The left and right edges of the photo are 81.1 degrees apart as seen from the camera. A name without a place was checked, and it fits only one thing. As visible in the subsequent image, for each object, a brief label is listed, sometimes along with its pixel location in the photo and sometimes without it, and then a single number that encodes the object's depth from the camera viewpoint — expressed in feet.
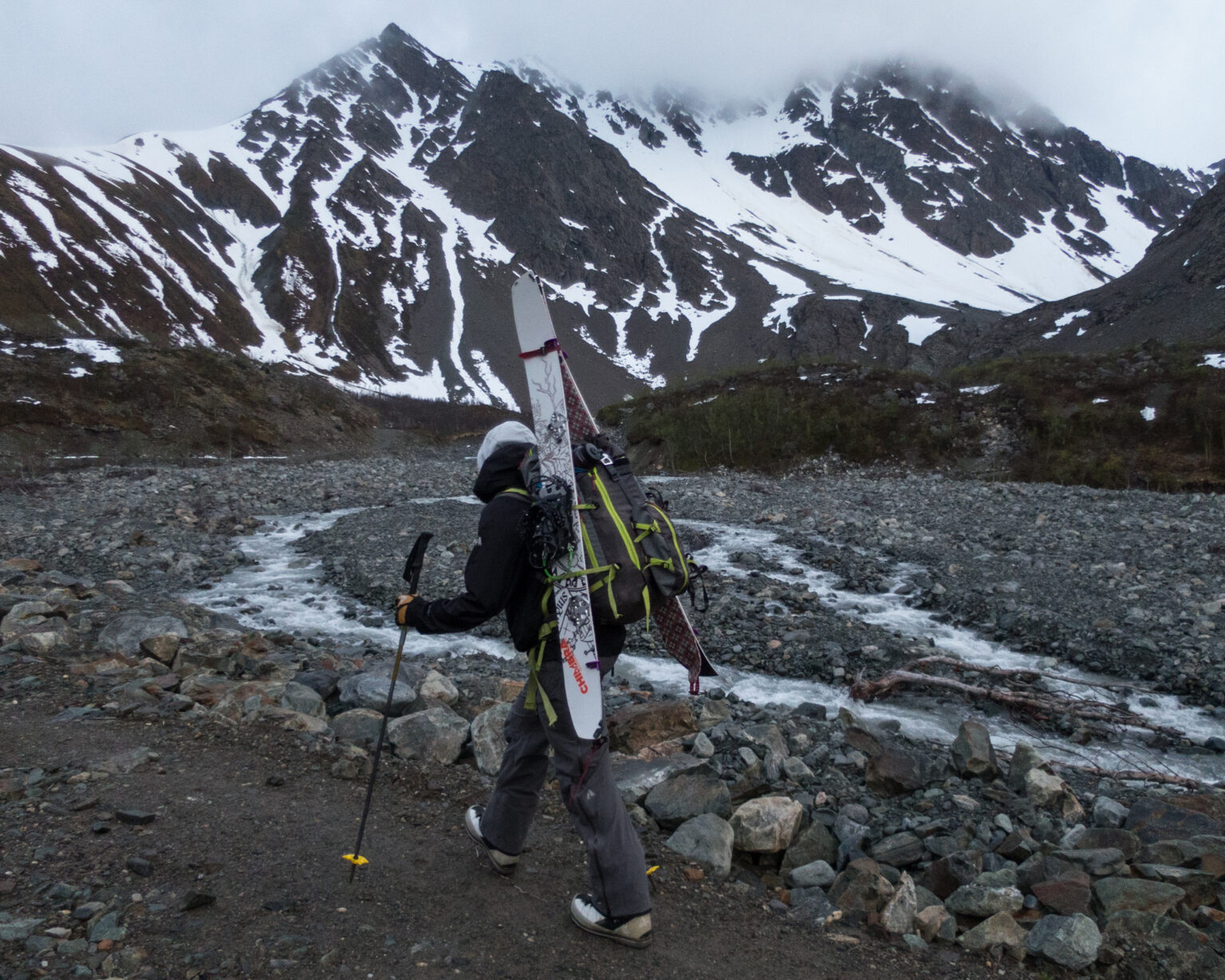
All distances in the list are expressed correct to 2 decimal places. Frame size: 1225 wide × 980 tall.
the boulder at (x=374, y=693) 19.74
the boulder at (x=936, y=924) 11.99
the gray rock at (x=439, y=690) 21.26
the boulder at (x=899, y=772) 17.13
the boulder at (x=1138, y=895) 12.39
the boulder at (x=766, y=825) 14.43
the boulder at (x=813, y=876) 13.56
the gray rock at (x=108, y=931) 9.91
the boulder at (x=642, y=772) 16.12
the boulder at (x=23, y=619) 23.73
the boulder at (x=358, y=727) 17.66
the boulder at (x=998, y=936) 11.59
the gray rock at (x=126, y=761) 14.90
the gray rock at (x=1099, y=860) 13.46
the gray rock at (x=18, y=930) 9.62
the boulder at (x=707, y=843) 13.80
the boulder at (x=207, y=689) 19.42
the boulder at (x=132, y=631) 23.81
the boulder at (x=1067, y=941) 11.21
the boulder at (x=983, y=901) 12.42
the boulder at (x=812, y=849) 14.26
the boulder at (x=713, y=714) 20.46
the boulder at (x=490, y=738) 17.08
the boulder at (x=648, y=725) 18.89
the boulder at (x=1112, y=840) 14.14
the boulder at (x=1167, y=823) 14.71
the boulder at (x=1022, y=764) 17.54
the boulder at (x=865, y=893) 12.48
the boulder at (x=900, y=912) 12.02
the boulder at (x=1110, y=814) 15.92
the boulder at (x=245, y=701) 18.28
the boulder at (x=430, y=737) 17.19
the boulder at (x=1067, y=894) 12.46
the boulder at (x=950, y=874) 13.30
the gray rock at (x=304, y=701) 19.16
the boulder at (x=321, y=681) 20.94
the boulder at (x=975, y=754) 17.94
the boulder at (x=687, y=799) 15.31
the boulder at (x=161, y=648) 23.22
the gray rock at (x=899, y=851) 14.26
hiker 11.00
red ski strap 13.61
